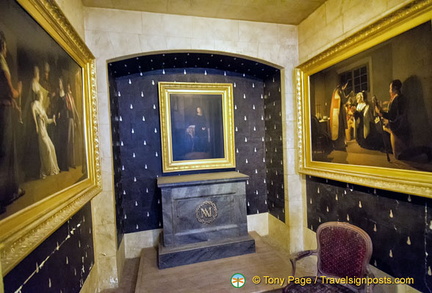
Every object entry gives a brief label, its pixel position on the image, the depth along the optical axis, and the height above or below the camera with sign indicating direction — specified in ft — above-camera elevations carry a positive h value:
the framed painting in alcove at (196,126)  10.40 +0.91
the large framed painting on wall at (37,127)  3.03 +0.44
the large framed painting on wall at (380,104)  4.91 +0.96
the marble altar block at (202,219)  8.64 -3.61
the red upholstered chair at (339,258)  5.52 -3.73
